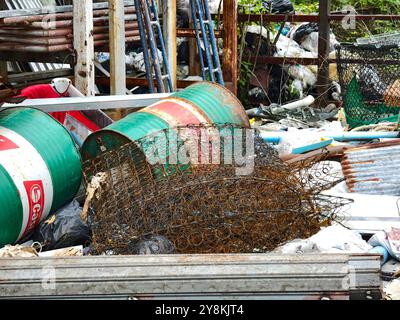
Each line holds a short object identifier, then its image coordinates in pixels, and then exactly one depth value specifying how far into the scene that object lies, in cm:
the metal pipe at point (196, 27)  1429
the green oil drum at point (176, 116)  828
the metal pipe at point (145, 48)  1283
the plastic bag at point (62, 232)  758
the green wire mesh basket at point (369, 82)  1228
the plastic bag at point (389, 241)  706
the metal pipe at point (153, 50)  1281
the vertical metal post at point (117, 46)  1221
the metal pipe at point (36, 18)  1095
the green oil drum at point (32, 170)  741
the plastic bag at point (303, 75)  1708
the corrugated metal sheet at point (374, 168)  879
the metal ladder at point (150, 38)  1281
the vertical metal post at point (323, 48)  1599
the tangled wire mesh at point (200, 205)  677
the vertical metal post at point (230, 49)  1456
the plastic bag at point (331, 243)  681
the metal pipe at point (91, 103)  930
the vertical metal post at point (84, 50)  1152
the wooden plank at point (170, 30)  1368
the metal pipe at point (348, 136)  1060
